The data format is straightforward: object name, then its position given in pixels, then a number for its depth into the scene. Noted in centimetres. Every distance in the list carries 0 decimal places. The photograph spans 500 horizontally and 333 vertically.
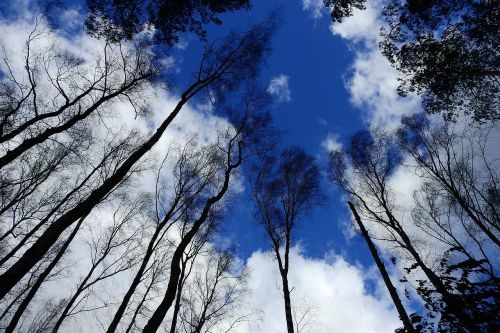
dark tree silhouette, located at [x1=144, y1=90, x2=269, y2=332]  589
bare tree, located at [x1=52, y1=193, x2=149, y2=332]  1181
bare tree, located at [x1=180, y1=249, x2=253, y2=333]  1372
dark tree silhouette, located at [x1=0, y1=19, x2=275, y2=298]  460
